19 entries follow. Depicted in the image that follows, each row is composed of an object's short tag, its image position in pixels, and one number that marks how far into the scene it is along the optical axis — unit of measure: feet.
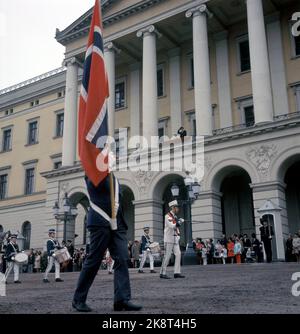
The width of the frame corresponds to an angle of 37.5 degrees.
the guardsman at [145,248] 61.46
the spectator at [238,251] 77.56
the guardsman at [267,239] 68.59
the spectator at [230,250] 78.84
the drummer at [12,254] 55.72
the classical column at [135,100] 120.78
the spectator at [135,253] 86.58
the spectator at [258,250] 72.54
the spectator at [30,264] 111.07
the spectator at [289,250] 73.82
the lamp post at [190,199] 71.90
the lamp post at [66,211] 90.27
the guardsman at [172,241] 43.00
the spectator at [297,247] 70.33
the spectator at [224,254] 78.34
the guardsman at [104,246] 18.58
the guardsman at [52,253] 53.16
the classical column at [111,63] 115.01
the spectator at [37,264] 104.32
